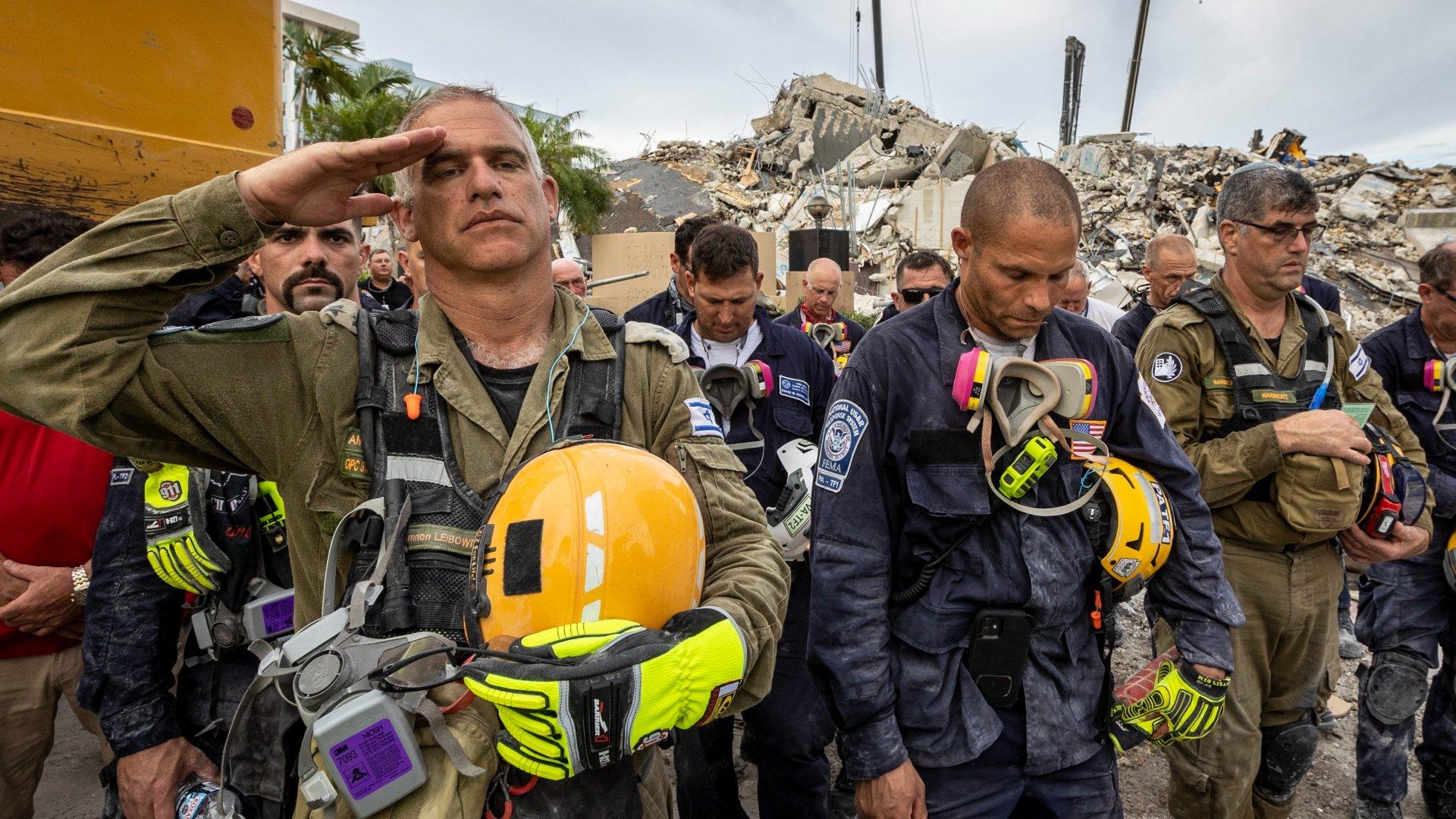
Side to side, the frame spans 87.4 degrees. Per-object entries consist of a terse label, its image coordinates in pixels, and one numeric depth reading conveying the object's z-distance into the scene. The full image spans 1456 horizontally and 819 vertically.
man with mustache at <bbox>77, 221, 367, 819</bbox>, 2.24
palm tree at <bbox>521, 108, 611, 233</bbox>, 26.36
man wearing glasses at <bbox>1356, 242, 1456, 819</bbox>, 3.77
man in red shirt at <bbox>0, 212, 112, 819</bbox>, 2.80
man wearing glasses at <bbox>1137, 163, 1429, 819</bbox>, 3.16
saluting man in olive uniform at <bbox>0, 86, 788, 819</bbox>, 1.41
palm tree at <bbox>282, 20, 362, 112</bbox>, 26.27
